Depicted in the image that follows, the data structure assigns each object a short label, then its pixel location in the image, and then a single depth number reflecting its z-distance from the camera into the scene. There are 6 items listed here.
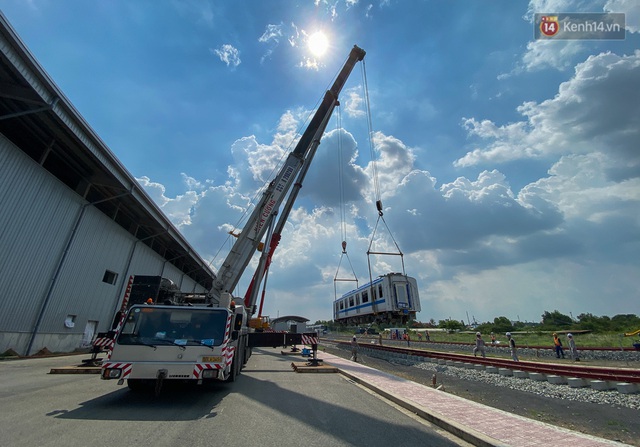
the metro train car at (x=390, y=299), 20.53
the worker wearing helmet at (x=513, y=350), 14.90
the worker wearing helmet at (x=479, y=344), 16.53
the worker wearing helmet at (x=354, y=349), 16.30
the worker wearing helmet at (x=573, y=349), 15.85
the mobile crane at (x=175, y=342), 5.61
